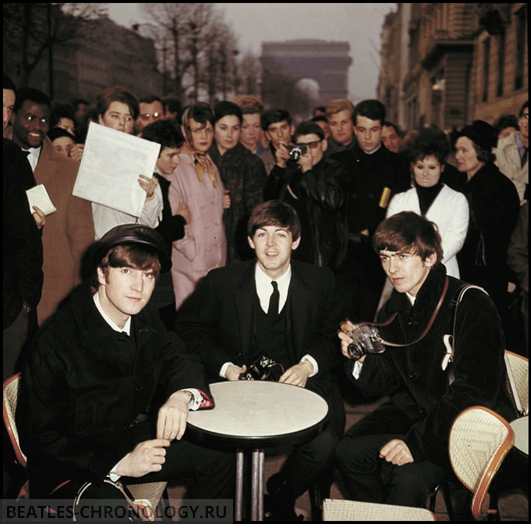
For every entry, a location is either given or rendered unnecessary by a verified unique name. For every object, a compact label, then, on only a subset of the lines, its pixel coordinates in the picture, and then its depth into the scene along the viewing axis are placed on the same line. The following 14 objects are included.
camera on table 3.39
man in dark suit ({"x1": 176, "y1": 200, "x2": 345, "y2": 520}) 3.60
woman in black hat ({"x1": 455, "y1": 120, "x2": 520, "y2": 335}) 5.27
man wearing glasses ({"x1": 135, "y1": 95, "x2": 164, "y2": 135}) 6.76
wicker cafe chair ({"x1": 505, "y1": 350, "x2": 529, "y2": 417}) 3.42
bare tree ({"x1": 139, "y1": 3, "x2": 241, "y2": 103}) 26.23
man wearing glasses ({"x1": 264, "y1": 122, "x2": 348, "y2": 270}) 4.92
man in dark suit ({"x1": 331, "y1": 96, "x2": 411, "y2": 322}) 5.41
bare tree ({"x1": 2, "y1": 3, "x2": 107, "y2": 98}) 14.55
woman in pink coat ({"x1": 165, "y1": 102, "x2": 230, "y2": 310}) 5.03
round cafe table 2.56
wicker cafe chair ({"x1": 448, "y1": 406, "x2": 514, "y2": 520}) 2.48
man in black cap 2.59
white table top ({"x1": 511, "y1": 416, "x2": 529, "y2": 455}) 3.02
